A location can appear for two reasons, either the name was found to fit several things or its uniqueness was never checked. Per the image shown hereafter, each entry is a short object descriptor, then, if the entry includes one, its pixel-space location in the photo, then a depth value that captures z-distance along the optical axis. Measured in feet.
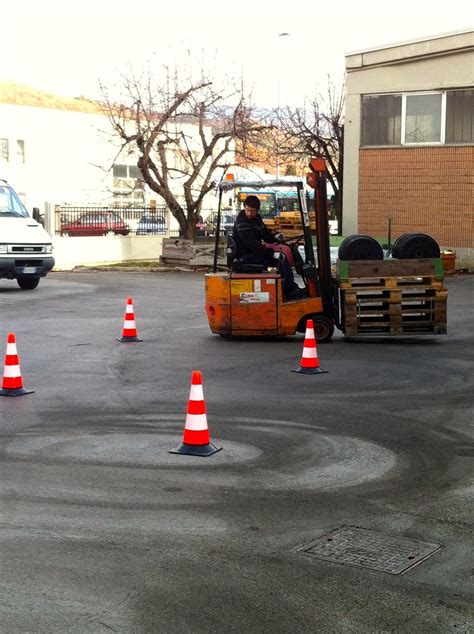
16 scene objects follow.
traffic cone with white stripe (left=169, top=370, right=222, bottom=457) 27.09
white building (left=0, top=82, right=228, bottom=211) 208.54
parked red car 125.18
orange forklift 50.80
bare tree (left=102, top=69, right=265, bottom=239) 121.29
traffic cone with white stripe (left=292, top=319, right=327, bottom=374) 42.01
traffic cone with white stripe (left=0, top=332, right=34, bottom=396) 36.63
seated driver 50.39
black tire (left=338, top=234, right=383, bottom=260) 52.49
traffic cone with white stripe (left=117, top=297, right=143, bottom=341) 52.06
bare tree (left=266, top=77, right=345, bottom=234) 158.81
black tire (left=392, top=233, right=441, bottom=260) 53.16
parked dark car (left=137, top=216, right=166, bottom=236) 133.80
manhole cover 18.90
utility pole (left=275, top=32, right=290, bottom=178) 142.82
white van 80.18
